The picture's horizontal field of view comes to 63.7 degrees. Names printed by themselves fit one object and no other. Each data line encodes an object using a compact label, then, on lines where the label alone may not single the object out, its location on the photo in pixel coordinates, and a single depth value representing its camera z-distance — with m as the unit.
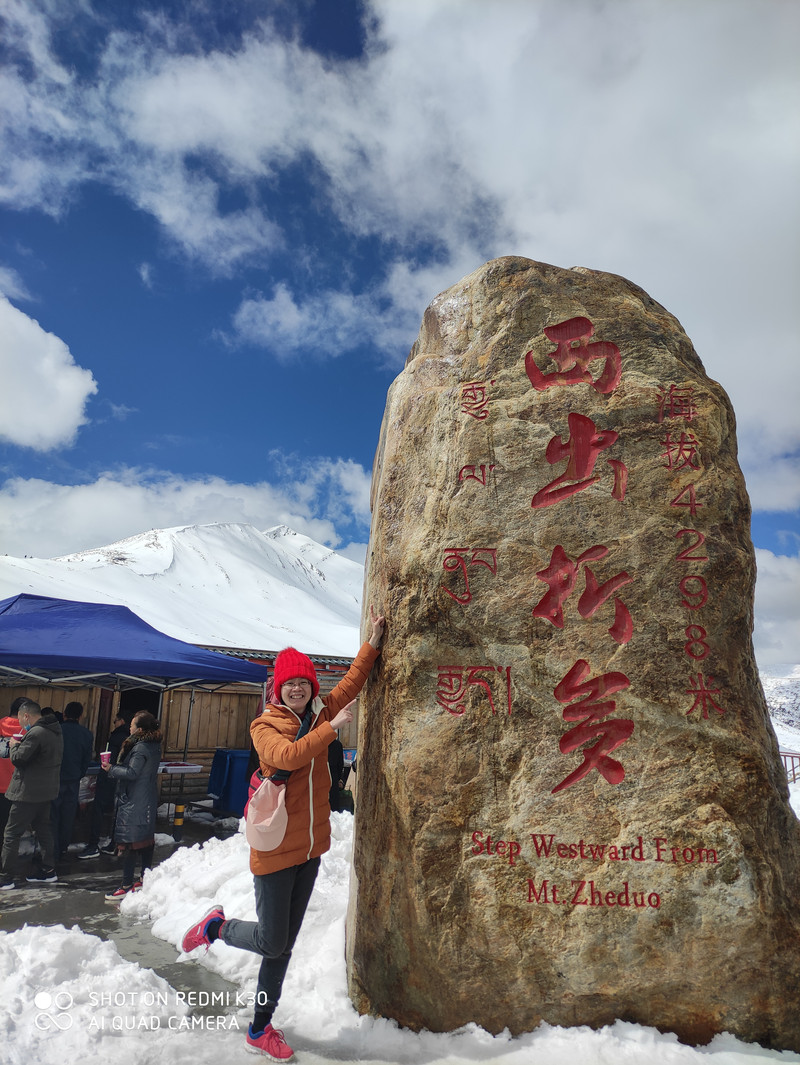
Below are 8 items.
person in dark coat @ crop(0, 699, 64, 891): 6.04
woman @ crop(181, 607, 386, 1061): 3.10
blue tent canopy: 7.21
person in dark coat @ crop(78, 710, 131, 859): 7.50
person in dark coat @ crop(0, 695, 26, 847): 6.70
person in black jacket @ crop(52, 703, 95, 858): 7.18
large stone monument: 3.21
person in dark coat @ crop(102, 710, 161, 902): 5.83
